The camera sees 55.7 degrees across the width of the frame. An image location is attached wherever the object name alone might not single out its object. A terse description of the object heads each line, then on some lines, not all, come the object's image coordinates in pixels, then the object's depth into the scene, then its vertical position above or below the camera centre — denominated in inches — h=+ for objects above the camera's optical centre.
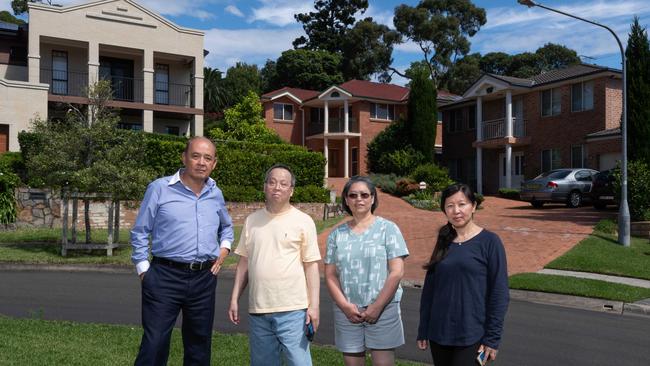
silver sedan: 962.1 +6.9
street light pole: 609.0 +8.2
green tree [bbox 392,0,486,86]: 2343.8 +639.0
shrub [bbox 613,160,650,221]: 689.0 +2.5
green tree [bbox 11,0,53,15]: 2257.6 +666.4
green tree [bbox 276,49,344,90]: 2229.3 +442.5
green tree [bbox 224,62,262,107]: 2118.6 +399.8
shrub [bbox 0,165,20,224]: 706.8 -14.6
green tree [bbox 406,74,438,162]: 1328.7 +159.0
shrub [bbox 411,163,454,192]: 1152.8 +25.9
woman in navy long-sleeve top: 147.9 -26.1
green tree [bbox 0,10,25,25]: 2180.7 +611.6
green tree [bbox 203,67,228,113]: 1994.3 +316.5
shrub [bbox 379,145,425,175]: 1304.1 +64.0
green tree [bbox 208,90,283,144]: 1390.3 +154.8
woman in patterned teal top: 165.2 -26.8
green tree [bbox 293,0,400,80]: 2369.6 +607.1
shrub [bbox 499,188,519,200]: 1203.0 -3.9
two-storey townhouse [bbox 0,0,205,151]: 1075.9 +241.9
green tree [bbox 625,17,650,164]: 718.5 +117.4
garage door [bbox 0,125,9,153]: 960.0 +77.1
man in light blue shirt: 176.6 -20.2
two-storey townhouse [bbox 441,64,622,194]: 1104.8 +133.9
